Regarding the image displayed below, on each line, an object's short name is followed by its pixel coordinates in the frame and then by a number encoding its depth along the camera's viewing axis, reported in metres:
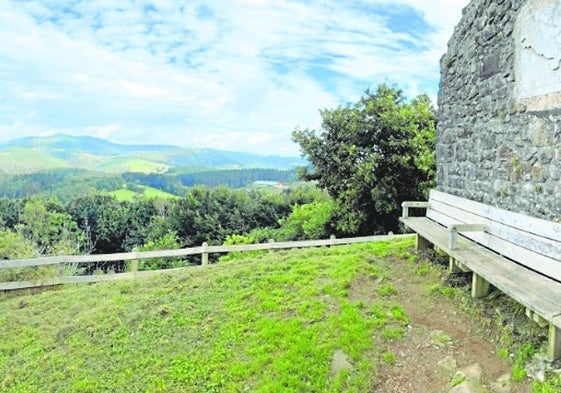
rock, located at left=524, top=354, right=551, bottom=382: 3.87
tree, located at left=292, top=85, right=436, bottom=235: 14.67
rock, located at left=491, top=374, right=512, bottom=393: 3.98
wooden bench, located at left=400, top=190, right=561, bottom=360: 3.81
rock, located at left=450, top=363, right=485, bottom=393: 4.07
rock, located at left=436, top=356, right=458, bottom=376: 4.45
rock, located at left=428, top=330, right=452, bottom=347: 4.90
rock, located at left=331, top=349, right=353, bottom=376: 4.74
